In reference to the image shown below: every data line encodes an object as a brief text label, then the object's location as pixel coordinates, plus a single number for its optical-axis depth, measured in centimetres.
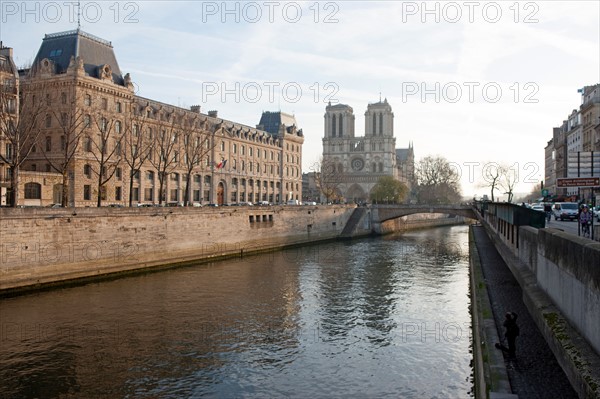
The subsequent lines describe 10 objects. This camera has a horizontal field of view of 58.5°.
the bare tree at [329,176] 9938
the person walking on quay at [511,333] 1259
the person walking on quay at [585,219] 2228
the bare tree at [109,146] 5459
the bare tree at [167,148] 4932
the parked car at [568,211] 4144
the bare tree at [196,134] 5391
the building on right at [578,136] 6691
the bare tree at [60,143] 5076
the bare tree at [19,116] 3189
